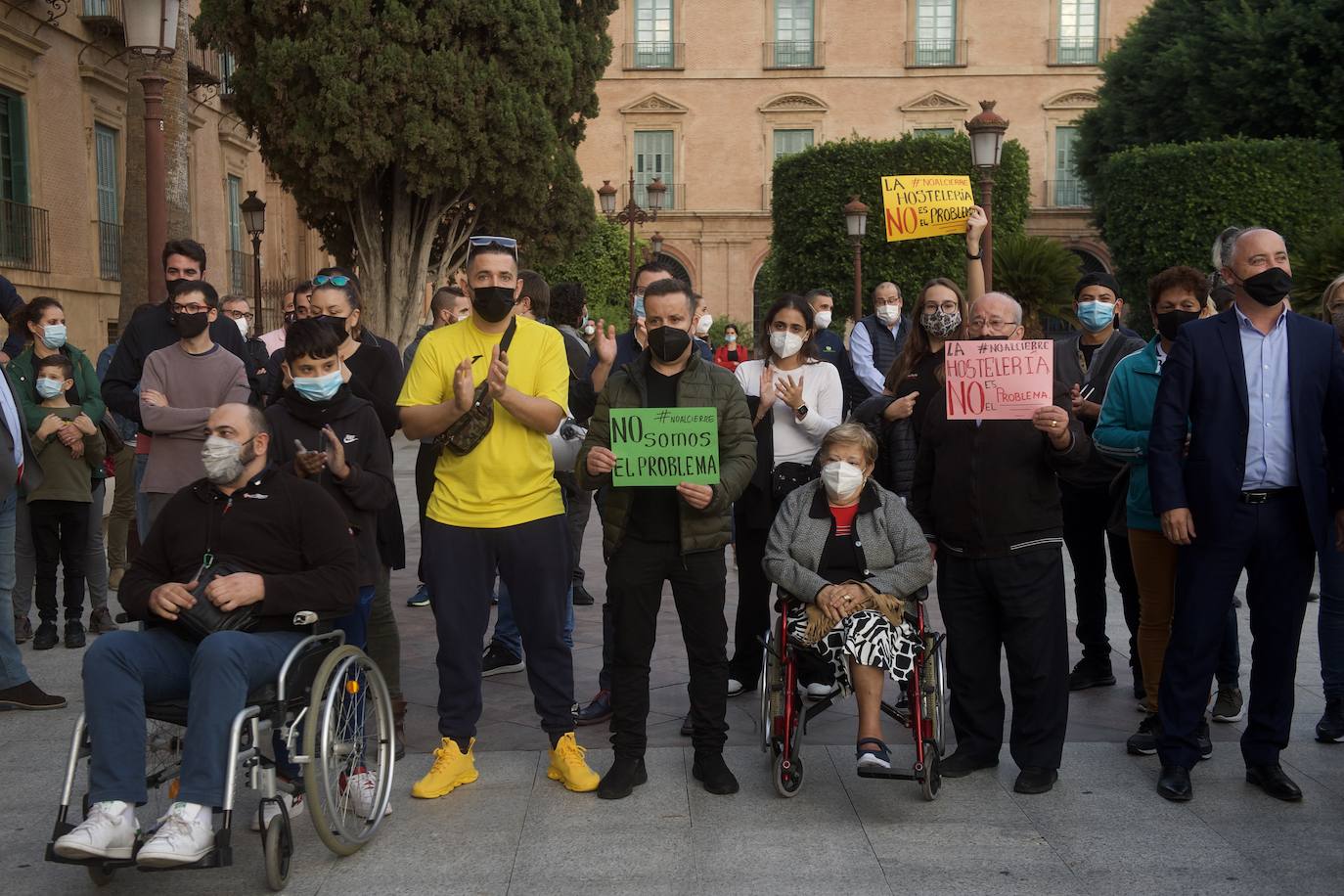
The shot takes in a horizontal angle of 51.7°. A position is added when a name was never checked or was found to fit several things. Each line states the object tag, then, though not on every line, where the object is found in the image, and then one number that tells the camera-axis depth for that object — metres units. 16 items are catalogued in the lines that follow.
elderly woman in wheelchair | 5.04
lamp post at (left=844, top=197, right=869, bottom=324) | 25.93
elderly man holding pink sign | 5.20
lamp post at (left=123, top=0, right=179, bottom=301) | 9.89
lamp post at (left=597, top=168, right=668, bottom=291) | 28.86
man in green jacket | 5.28
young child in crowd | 7.85
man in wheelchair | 4.06
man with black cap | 6.59
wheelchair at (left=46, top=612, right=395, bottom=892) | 4.21
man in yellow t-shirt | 5.26
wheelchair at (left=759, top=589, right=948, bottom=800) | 5.07
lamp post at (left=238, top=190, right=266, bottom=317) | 23.73
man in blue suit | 5.06
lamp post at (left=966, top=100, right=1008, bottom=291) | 14.91
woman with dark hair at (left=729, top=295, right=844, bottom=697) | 6.04
